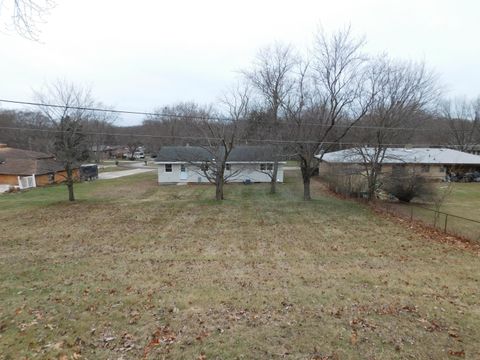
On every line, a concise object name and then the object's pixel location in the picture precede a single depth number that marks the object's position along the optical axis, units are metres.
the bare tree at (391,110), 17.56
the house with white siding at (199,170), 30.02
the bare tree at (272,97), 22.56
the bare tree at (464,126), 48.19
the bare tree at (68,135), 18.98
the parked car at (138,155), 74.14
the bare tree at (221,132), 19.48
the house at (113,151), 77.70
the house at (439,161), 33.06
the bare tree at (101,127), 48.31
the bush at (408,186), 18.98
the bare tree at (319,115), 18.20
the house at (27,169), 31.36
